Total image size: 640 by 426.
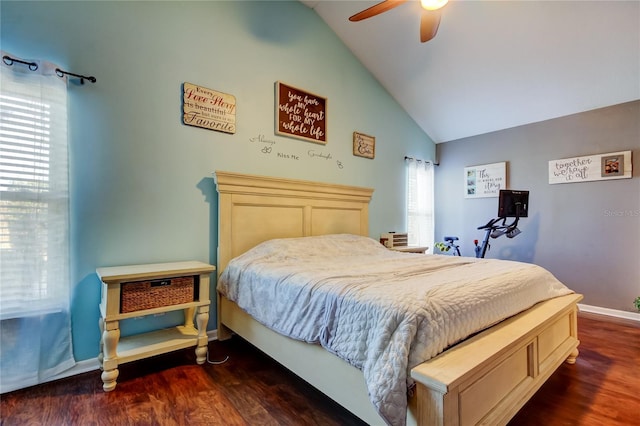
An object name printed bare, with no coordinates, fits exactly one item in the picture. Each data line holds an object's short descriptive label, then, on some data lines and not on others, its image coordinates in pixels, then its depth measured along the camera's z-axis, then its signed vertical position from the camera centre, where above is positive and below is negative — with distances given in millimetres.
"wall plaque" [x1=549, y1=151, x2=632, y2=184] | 3197 +493
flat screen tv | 3566 +112
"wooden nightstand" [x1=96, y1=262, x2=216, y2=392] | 1793 -574
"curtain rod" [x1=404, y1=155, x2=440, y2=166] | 4355 +770
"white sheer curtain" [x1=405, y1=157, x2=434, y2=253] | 4406 +151
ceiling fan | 1992 +1357
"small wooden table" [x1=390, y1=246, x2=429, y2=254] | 3720 -449
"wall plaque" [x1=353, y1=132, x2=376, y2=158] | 3744 +838
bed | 1107 -639
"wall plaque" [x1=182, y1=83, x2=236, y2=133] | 2479 +870
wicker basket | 1853 -509
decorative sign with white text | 3055 +1020
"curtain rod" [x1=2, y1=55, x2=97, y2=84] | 1774 +881
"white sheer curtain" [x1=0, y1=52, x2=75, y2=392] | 1766 -73
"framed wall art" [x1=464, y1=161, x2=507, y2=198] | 4090 +453
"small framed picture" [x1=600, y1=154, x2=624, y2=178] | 3209 +496
